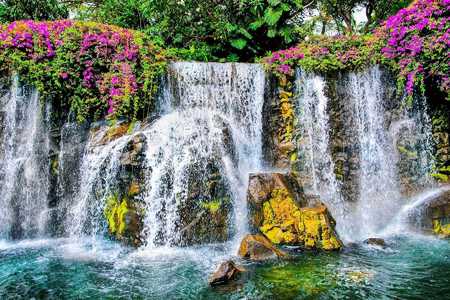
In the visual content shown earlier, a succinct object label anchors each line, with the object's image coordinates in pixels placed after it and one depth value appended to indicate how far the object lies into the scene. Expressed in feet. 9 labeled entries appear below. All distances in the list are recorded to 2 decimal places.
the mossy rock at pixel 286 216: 28.30
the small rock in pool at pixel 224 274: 22.12
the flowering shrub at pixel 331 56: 40.73
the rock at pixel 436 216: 31.78
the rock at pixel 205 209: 30.12
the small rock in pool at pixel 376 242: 28.99
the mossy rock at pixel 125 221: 29.68
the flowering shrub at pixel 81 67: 35.99
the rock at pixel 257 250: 26.11
